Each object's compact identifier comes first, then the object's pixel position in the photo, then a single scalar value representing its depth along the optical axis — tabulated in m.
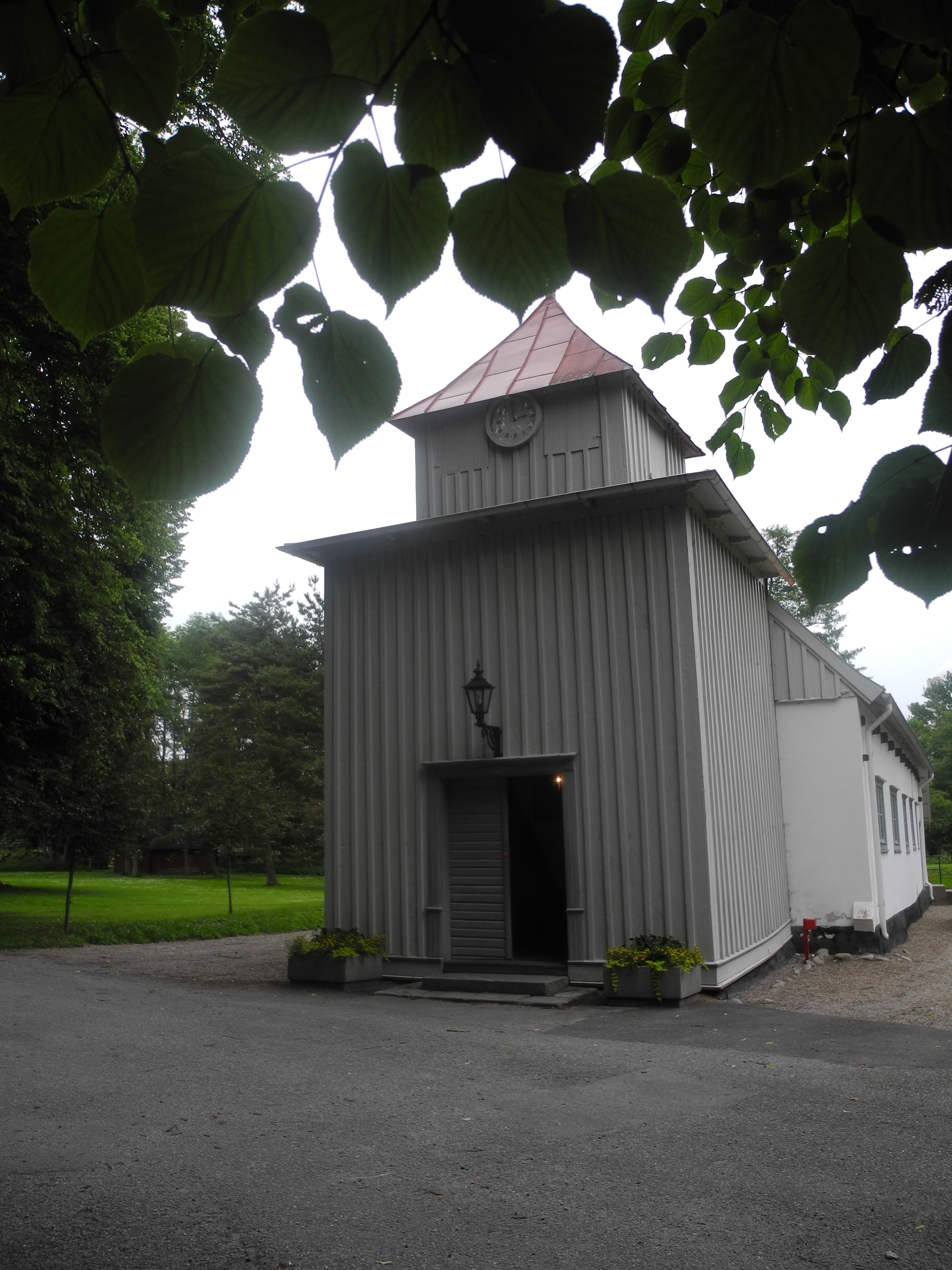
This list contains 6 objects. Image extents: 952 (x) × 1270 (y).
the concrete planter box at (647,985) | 9.87
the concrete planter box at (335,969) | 11.24
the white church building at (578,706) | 10.81
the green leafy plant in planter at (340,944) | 11.47
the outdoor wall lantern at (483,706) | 11.32
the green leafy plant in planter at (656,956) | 9.98
